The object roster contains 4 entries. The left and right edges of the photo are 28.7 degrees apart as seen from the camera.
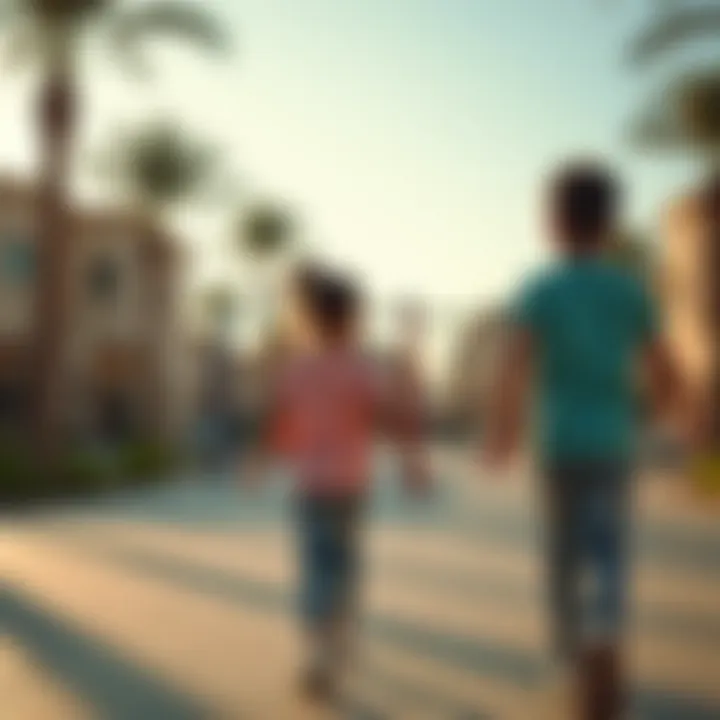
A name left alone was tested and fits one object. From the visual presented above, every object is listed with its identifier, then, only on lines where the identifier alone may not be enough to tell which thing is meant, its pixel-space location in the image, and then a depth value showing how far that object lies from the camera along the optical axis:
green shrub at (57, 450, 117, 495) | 5.89
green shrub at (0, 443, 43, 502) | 5.38
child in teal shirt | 3.02
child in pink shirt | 3.11
